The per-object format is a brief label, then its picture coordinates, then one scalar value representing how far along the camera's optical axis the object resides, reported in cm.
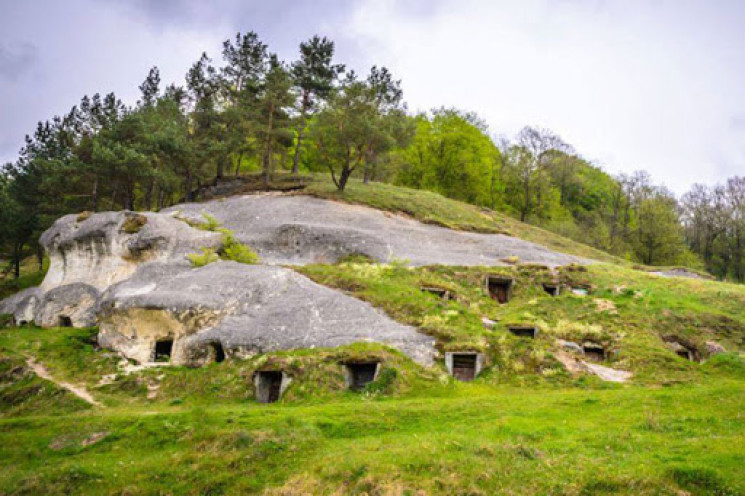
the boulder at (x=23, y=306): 3688
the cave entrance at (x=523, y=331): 2848
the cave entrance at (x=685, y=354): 2827
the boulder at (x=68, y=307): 3494
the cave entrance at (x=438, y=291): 3364
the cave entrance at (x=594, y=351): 2672
